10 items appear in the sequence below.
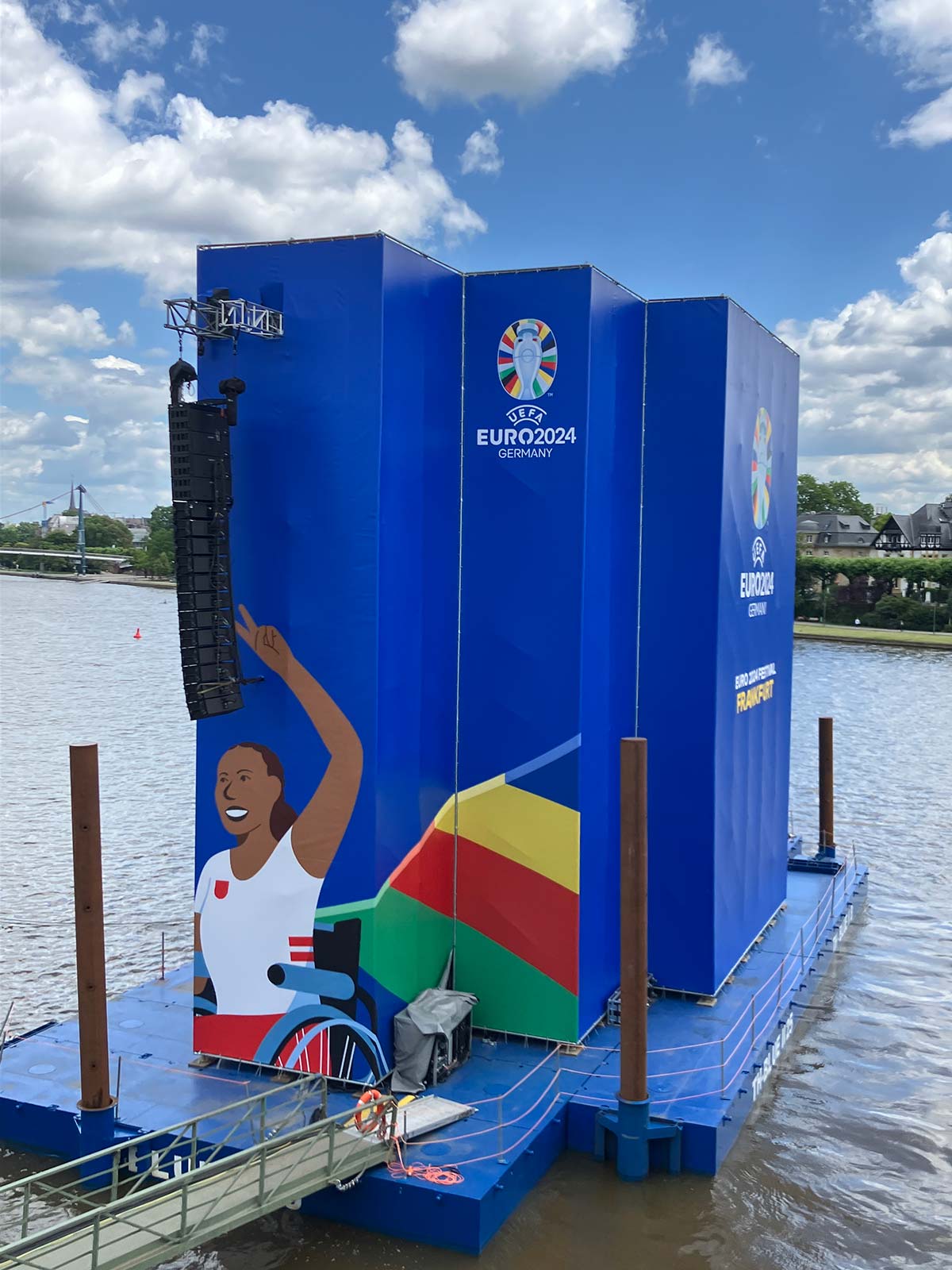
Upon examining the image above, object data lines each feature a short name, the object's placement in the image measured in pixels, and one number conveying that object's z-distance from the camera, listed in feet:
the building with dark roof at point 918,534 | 464.65
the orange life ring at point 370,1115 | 41.96
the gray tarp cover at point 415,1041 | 47.16
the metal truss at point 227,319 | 46.93
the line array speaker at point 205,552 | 45.70
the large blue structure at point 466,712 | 46.68
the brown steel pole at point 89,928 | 42.11
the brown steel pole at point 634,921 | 43.60
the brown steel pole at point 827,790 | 87.71
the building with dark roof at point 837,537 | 466.29
